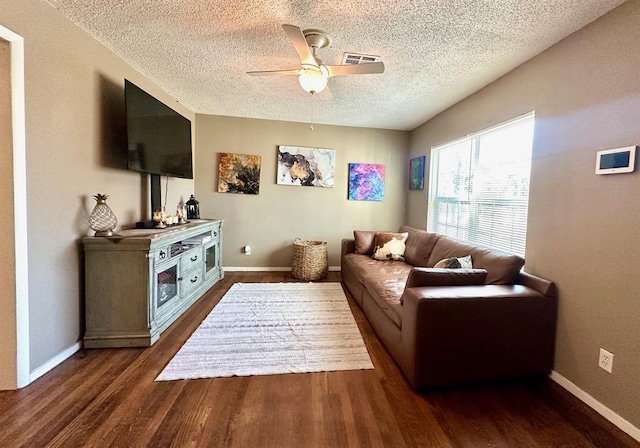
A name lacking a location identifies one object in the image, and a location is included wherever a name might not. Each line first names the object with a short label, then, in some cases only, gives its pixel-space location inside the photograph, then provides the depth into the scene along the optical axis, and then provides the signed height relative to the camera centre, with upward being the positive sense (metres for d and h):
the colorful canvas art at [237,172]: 4.39 +0.48
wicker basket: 4.08 -0.84
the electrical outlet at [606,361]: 1.63 -0.87
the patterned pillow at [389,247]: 3.63 -0.52
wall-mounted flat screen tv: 2.42 +0.64
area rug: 1.99 -1.16
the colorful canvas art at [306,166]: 4.47 +0.63
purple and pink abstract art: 4.65 +0.42
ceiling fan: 2.00 +1.03
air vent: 2.35 +1.29
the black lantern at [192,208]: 3.82 -0.10
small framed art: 4.30 +0.57
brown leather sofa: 1.74 -0.76
